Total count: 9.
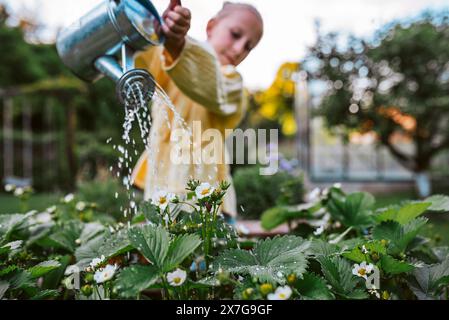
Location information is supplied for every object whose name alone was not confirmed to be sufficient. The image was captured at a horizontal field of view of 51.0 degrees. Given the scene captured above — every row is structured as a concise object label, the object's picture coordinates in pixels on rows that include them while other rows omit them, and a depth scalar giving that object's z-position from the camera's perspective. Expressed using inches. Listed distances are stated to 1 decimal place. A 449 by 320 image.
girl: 47.6
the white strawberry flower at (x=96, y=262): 37.6
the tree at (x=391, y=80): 261.1
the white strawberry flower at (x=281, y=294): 30.1
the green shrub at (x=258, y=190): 160.2
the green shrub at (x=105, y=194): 173.2
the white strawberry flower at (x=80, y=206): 65.5
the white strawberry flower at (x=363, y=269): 36.1
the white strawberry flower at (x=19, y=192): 68.6
